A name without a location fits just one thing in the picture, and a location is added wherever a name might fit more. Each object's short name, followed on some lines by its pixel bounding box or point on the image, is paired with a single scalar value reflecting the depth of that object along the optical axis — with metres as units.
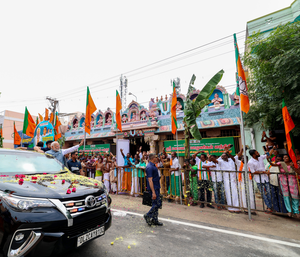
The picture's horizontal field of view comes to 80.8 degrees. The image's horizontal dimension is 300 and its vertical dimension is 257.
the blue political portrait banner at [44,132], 9.73
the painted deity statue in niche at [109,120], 18.23
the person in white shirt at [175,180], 6.65
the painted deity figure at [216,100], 12.46
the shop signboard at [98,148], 17.87
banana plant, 7.11
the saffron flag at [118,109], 9.62
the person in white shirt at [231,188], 5.56
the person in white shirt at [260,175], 5.39
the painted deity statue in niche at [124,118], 16.75
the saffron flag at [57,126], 15.14
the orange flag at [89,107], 9.50
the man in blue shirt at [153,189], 4.20
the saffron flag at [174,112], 7.23
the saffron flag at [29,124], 14.05
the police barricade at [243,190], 4.95
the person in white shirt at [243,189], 5.53
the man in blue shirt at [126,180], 8.02
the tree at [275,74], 5.45
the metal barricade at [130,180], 7.59
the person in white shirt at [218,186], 5.87
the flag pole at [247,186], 4.88
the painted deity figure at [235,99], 11.66
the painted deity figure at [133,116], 16.40
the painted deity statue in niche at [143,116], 15.58
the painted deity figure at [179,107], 14.01
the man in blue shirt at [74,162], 6.27
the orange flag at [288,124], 5.22
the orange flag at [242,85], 5.32
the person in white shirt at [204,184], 6.12
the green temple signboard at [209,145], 11.86
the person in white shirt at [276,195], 5.09
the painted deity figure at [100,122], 18.70
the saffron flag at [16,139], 18.49
